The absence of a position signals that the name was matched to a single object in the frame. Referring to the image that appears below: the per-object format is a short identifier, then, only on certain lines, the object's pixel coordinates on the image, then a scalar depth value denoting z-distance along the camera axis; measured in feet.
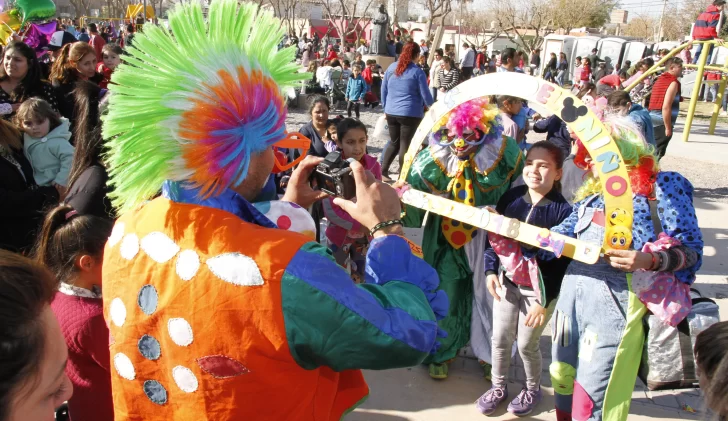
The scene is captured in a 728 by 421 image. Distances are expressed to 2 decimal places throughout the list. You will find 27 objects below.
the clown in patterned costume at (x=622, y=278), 7.16
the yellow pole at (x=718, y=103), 38.57
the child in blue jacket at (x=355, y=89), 39.55
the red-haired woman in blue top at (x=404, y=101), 23.57
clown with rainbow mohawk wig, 3.89
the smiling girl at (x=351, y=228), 12.09
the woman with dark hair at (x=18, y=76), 14.64
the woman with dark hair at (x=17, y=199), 10.09
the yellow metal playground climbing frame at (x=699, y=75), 30.53
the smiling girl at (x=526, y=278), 9.23
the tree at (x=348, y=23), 88.25
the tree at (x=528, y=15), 132.67
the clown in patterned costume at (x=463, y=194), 10.89
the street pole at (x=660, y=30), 148.44
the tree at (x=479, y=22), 130.84
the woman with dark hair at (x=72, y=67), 16.92
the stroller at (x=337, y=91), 44.96
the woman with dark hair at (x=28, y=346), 2.79
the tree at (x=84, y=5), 123.54
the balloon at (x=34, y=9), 24.50
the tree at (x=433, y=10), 86.04
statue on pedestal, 58.44
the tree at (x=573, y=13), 135.95
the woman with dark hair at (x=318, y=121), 14.89
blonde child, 11.84
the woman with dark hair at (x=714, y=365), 4.04
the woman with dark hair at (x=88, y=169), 8.42
